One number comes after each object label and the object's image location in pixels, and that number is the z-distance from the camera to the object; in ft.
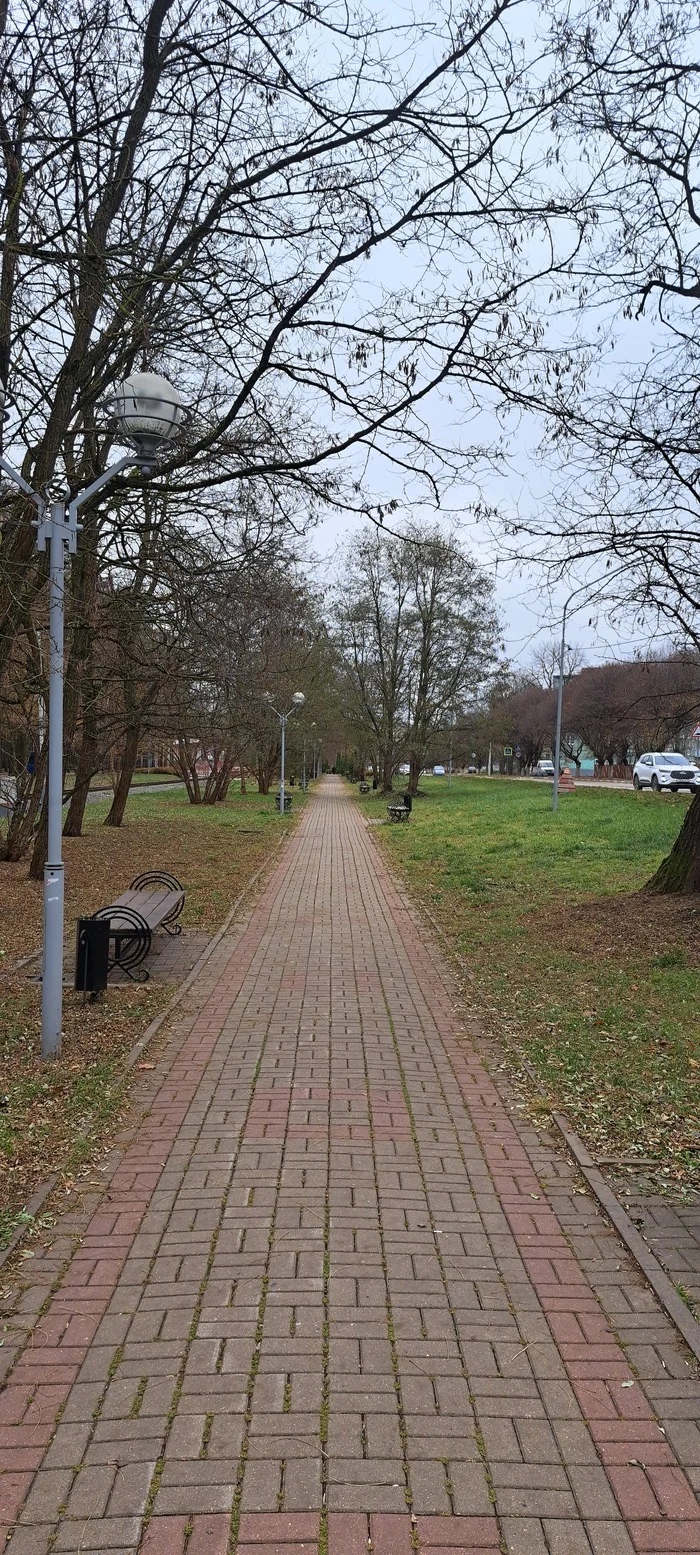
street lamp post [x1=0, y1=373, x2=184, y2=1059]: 17.20
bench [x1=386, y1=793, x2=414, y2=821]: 84.82
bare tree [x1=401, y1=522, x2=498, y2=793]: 122.42
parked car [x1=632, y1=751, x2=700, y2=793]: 102.13
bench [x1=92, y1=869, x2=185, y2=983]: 25.04
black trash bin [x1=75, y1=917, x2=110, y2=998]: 22.30
